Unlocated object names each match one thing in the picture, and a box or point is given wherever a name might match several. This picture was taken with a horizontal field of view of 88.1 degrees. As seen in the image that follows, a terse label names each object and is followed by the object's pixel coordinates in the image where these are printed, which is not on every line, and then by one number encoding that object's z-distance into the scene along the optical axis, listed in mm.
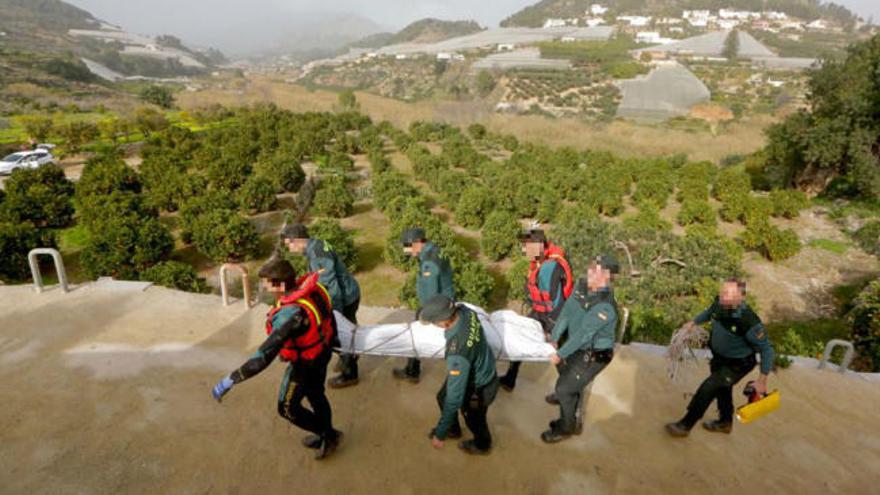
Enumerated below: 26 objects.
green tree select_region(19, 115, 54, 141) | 27984
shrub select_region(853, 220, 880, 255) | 15203
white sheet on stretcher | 4750
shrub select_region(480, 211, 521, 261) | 13820
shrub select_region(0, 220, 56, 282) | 11211
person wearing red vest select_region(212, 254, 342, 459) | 3369
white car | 22641
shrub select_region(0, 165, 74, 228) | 14648
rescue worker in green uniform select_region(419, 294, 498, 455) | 3461
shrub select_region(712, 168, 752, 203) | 19984
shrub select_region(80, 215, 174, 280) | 11367
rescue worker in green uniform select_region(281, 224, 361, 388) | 4922
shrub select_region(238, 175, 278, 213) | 16844
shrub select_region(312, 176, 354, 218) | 16922
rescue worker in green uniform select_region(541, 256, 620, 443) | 4031
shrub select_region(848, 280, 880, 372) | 7875
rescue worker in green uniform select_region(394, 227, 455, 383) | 4844
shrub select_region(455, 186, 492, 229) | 16406
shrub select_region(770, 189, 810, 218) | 18047
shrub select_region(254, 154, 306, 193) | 19172
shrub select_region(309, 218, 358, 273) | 12148
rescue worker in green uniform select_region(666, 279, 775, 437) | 4094
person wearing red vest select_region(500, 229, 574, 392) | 4727
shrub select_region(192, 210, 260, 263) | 12812
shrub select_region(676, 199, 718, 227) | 17062
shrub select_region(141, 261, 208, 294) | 9984
